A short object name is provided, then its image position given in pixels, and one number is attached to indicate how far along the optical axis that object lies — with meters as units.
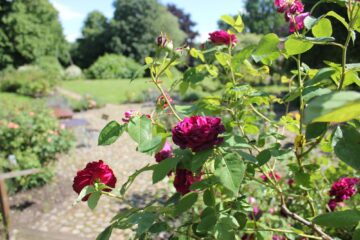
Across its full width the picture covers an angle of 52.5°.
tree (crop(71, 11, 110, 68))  27.48
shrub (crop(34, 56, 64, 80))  20.81
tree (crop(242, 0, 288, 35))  37.88
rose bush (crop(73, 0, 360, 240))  0.59
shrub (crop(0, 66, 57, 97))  12.85
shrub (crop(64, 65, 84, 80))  21.42
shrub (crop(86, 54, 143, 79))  22.51
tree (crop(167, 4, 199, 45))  32.62
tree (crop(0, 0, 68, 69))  20.17
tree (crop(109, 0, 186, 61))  26.33
